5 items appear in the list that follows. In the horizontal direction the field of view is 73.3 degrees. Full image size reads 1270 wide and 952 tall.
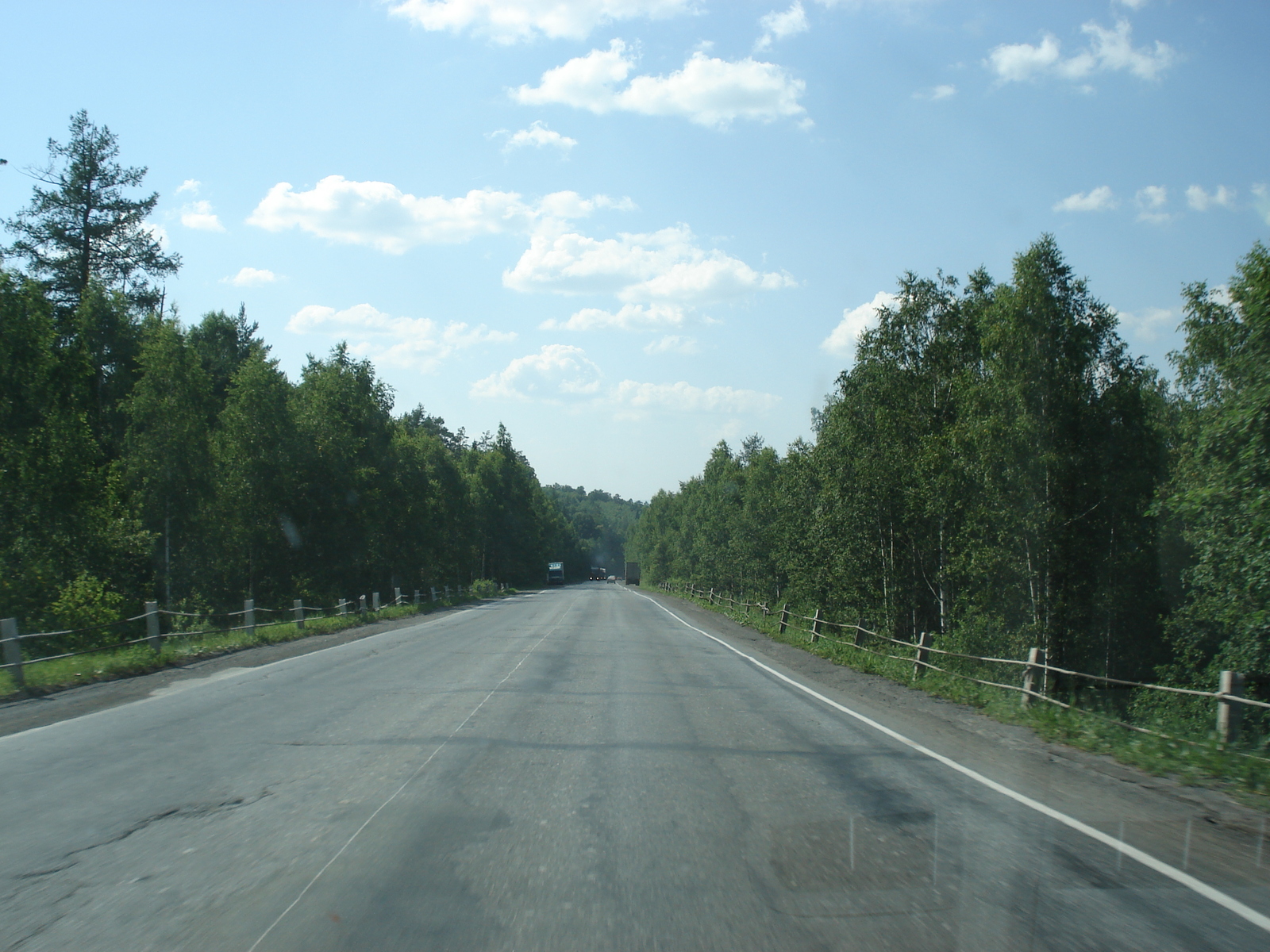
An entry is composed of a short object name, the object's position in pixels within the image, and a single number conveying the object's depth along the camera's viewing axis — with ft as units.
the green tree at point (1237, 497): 66.23
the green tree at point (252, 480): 139.74
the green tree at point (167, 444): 120.98
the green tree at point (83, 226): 128.57
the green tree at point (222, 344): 181.78
